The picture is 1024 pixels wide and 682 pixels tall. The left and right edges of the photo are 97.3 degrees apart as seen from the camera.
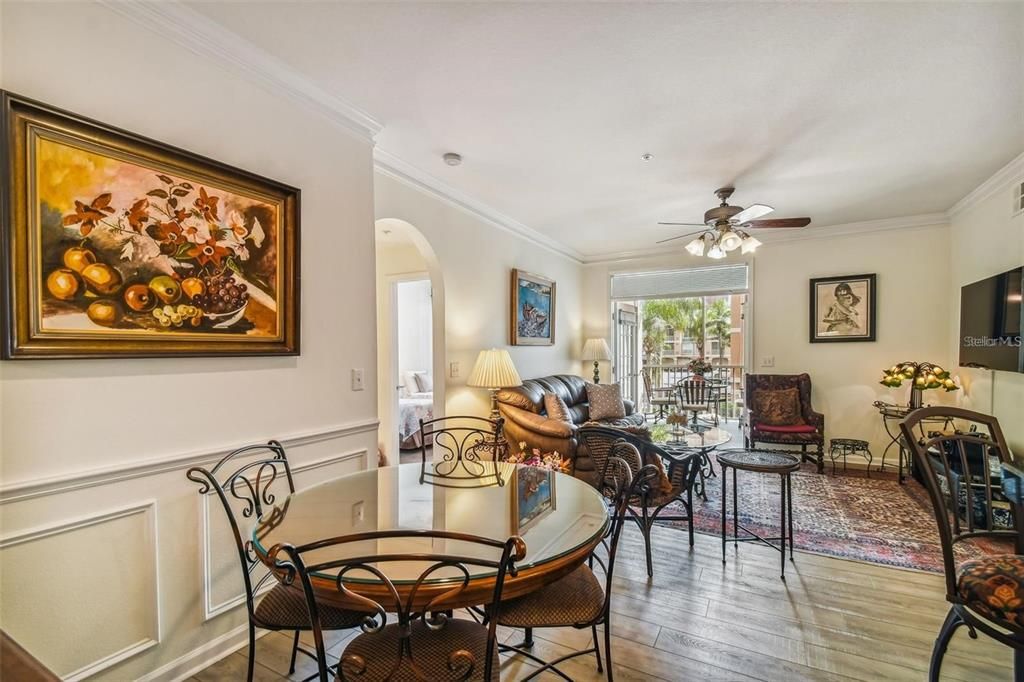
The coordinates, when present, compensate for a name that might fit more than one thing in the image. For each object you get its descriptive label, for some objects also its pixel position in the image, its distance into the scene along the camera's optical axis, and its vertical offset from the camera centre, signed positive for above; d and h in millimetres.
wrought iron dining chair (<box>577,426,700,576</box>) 2531 -791
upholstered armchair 4660 -886
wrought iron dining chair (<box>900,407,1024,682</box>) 1401 -789
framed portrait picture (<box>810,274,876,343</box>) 5020 +286
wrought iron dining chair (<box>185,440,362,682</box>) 1463 -746
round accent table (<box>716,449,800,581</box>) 2561 -758
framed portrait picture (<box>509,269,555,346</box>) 4809 +280
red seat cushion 4656 -992
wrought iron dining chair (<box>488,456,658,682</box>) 1460 -912
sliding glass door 5941 +94
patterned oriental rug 2898 -1408
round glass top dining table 1268 -658
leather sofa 3627 -748
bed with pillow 5739 -1052
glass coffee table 3080 -759
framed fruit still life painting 1422 +338
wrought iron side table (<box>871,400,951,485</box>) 4377 -981
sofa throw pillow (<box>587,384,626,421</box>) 5039 -759
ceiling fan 3490 +895
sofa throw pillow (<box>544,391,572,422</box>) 4188 -688
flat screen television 3101 +82
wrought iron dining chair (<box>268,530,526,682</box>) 1018 -672
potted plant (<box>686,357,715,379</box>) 5598 -417
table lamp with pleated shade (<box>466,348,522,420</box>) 3871 -323
